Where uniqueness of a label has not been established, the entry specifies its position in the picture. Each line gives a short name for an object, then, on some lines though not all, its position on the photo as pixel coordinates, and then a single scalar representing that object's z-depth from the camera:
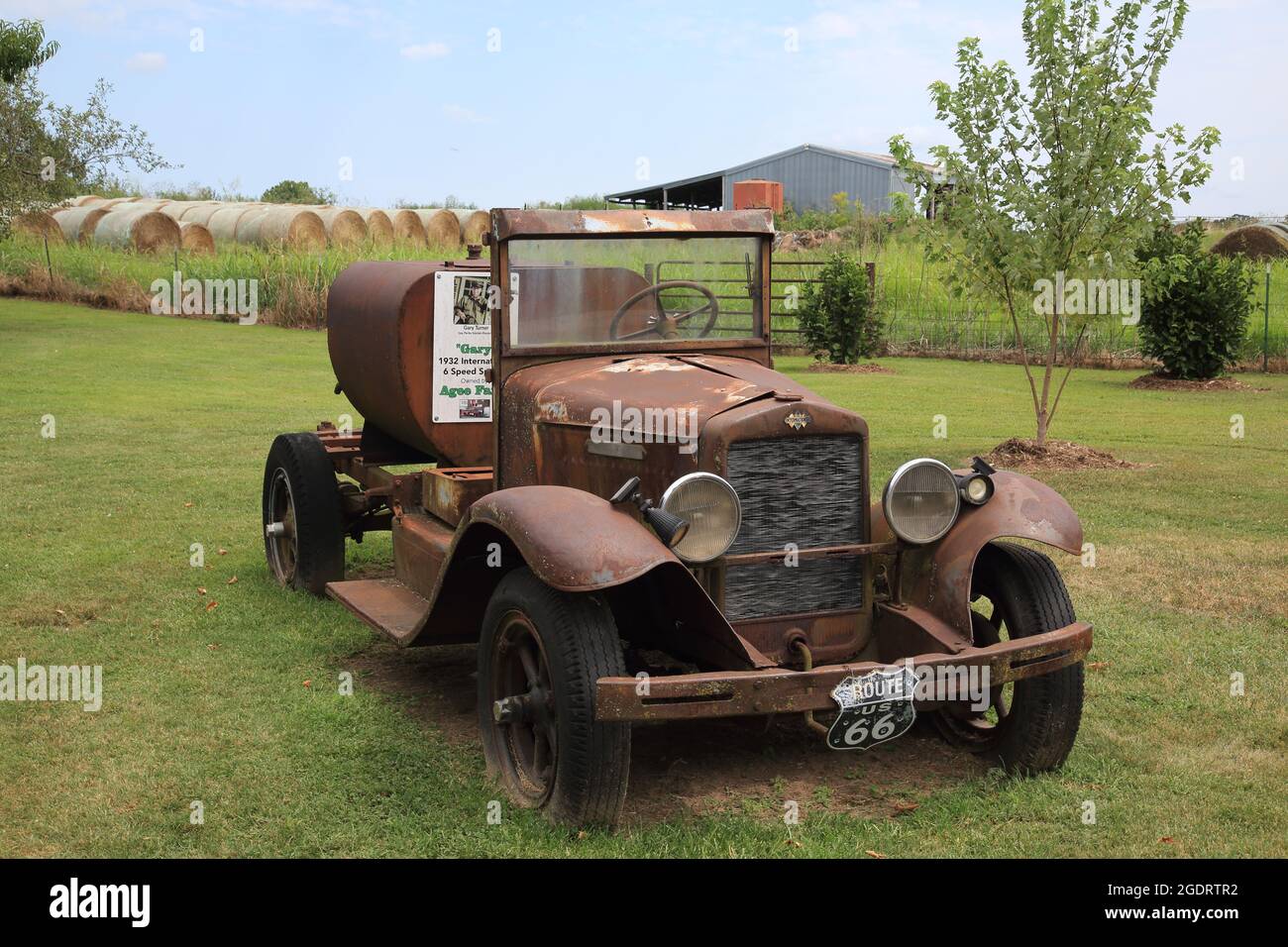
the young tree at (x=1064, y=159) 11.81
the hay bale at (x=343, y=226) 32.94
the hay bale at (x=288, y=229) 31.61
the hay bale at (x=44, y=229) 31.60
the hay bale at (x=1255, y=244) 26.41
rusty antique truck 4.34
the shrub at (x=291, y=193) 53.00
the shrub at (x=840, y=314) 21.66
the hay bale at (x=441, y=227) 36.44
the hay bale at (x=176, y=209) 34.37
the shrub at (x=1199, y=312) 18.44
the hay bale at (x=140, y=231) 31.25
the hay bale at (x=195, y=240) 31.92
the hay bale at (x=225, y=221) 33.03
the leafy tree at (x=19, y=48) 21.88
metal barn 36.47
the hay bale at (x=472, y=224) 36.22
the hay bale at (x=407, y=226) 35.66
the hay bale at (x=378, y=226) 34.28
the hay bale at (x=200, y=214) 34.16
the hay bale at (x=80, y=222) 33.00
